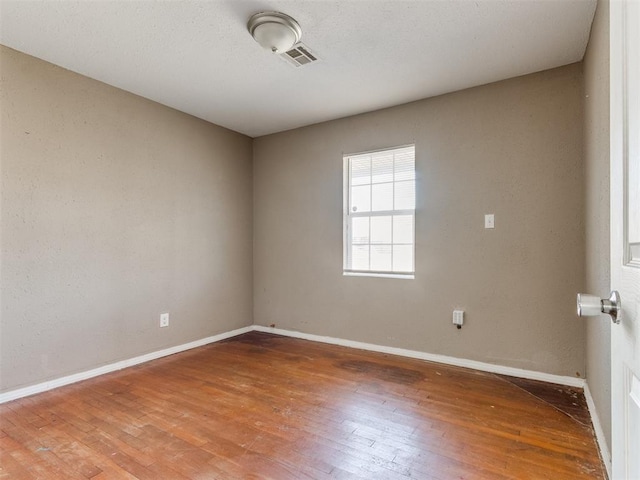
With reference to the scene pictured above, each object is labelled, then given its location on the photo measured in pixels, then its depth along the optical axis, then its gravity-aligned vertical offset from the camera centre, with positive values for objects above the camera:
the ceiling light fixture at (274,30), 2.03 +1.32
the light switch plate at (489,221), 2.86 +0.19
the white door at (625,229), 0.62 +0.03
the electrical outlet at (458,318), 2.97 -0.66
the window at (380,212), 3.35 +0.32
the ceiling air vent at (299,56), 2.36 +1.36
